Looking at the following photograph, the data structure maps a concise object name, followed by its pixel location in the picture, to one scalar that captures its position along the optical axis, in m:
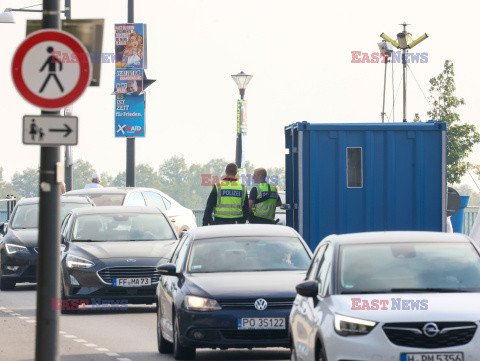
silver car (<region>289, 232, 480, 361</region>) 9.80
